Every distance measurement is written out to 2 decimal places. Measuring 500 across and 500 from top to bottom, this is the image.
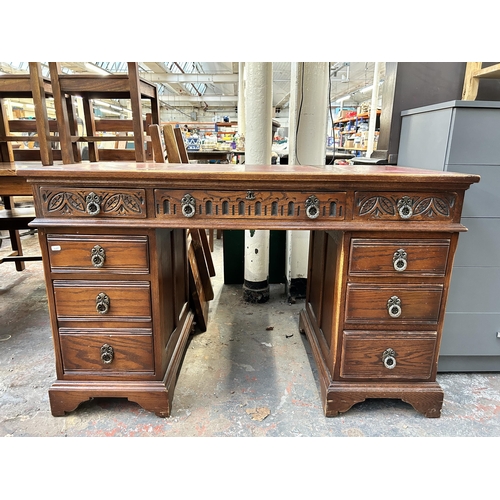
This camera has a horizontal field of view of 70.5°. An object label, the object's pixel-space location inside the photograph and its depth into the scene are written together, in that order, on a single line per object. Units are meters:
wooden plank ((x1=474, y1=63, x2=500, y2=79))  1.48
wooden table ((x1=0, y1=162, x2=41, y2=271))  1.59
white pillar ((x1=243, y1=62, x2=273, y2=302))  2.13
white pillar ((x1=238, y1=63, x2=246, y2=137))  6.17
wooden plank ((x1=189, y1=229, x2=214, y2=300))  2.08
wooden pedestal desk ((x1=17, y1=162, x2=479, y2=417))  1.19
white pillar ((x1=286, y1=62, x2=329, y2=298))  2.15
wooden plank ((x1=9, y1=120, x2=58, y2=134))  3.08
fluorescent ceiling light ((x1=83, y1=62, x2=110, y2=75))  6.46
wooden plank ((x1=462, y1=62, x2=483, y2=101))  1.63
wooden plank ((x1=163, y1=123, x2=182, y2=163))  1.77
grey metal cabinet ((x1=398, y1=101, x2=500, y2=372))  1.40
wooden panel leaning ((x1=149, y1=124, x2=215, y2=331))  1.79
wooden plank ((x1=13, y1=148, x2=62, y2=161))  3.13
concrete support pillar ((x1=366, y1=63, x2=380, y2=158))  4.85
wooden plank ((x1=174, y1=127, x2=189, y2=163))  2.14
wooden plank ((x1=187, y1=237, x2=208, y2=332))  1.97
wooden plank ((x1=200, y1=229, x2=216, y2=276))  2.29
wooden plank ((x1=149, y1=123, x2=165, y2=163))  1.77
